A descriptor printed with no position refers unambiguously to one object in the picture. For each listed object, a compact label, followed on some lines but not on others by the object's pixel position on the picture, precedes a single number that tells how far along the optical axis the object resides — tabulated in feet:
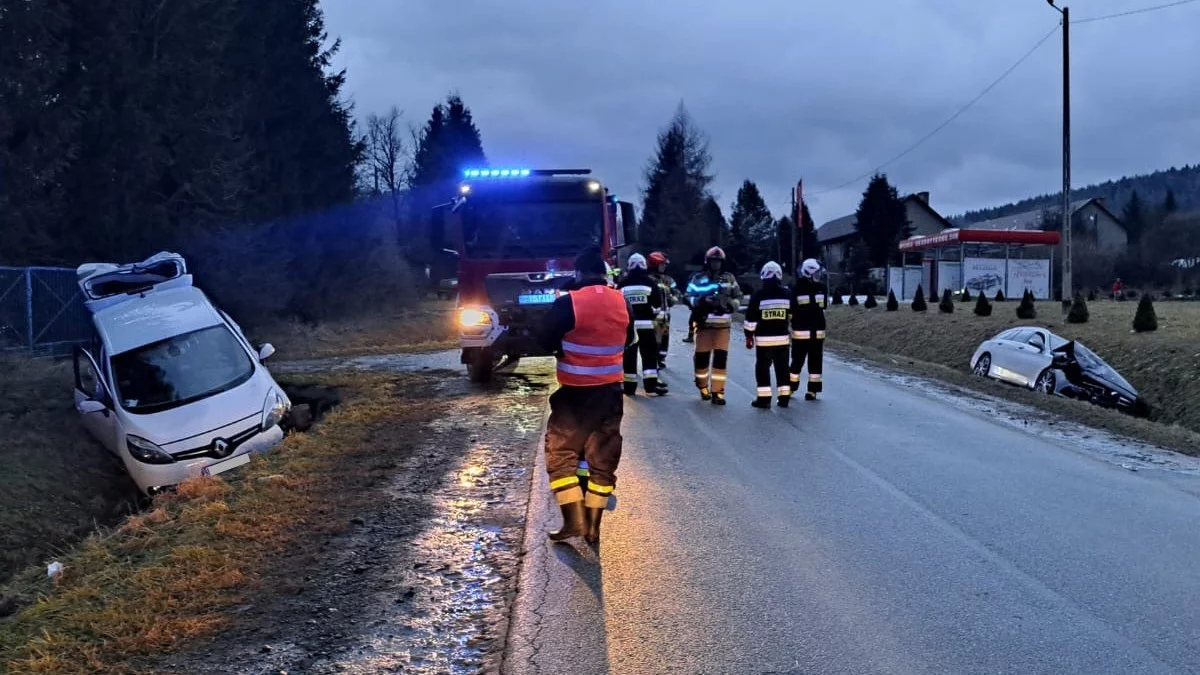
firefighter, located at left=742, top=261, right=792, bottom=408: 36.76
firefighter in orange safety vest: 18.83
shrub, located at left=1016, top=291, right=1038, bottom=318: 80.59
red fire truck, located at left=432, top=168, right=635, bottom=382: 40.73
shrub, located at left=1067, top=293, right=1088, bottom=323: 74.28
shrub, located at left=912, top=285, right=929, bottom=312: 100.33
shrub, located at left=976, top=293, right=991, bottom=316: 86.42
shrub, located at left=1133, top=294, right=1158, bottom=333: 64.59
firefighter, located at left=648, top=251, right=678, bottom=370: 43.01
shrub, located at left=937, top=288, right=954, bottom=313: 93.50
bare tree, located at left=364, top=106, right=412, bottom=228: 226.99
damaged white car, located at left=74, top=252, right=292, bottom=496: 29.37
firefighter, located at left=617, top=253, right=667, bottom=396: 37.35
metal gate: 51.16
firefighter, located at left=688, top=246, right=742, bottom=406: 38.22
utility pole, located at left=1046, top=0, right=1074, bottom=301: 92.12
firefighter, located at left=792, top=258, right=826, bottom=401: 38.73
